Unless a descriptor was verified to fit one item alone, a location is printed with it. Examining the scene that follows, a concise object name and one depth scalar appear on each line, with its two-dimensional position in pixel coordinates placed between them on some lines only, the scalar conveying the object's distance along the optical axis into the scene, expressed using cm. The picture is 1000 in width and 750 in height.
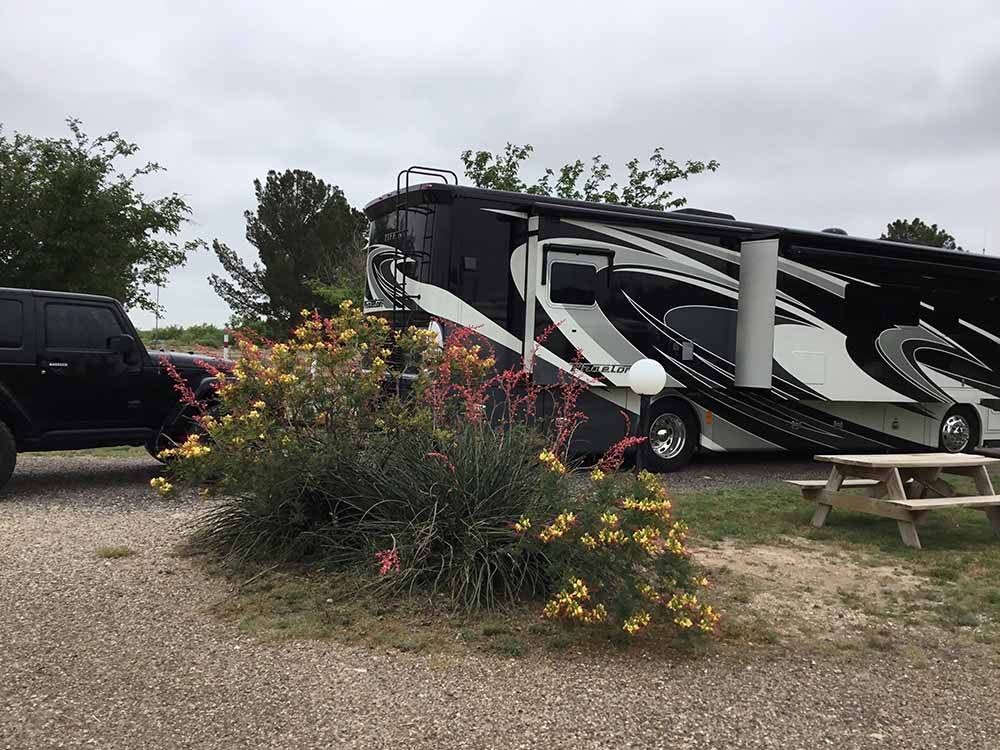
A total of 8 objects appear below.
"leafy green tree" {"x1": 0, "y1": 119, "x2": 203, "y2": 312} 1614
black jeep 779
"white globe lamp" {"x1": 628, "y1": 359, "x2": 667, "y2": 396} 599
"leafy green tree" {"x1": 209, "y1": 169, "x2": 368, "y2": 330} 3803
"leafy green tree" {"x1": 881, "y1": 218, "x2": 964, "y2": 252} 4616
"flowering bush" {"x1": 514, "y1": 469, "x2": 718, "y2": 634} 411
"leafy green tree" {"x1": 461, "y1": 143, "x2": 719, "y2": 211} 2144
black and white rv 933
